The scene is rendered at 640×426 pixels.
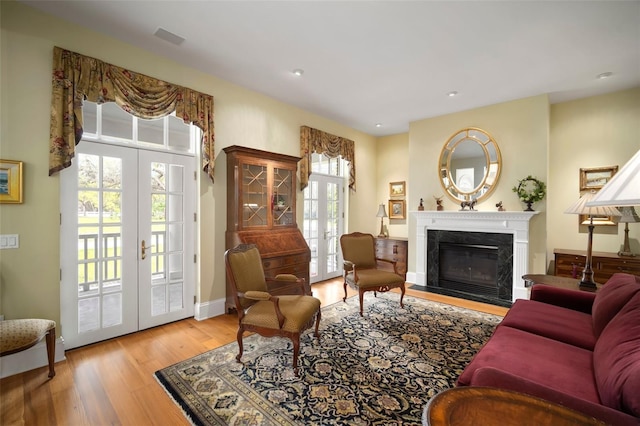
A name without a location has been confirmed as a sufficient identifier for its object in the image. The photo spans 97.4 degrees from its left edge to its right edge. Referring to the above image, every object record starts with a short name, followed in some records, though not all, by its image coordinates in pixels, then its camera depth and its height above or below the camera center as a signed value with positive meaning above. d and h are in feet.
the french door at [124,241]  8.96 -1.01
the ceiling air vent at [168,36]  8.87 +5.74
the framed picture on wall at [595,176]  13.34 +1.78
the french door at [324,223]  16.97 -0.66
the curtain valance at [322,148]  15.57 +3.91
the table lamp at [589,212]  8.25 +0.03
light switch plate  7.54 -0.77
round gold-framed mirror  15.02 +2.67
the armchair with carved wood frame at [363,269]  12.14 -2.74
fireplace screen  14.98 -3.02
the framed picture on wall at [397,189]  20.01 +1.69
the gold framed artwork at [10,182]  7.48 +0.84
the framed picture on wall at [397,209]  19.98 +0.27
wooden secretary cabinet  12.05 +0.04
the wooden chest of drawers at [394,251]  18.04 -2.52
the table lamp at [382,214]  19.49 -0.08
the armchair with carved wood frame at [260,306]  7.87 -2.88
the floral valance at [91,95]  8.20 +3.92
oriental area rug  6.27 -4.43
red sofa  3.61 -2.69
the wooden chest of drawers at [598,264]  12.01 -2.26
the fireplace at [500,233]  13.78 -1.05
